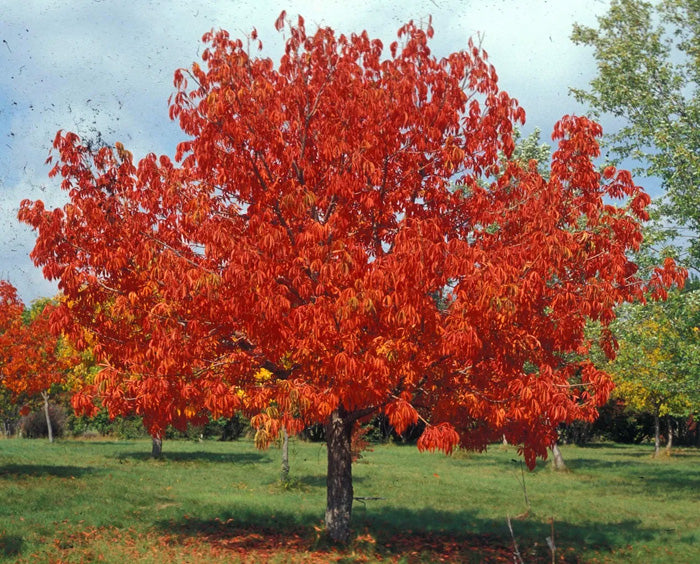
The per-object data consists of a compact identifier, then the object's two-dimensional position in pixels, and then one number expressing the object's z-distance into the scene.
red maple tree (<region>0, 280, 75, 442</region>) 31.78
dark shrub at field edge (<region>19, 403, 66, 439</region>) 60.69
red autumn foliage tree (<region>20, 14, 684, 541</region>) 10.52
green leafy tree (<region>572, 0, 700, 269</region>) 22.94
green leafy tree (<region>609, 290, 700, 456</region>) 22.94
